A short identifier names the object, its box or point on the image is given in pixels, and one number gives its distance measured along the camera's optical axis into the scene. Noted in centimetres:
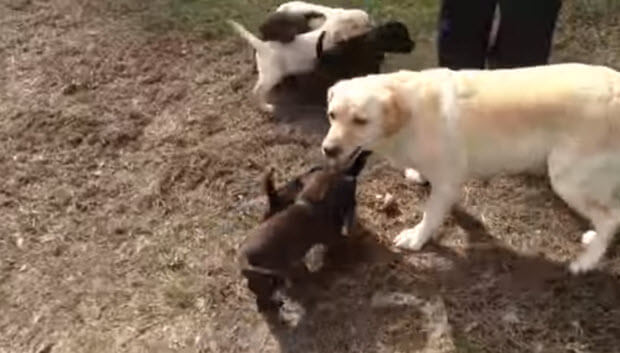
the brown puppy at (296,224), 311
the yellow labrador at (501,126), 305
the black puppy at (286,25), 421
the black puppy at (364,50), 407
